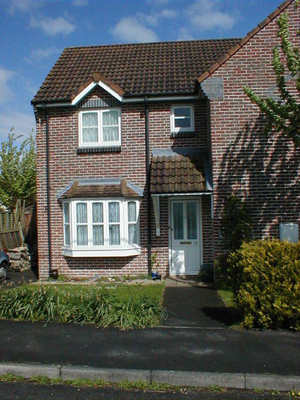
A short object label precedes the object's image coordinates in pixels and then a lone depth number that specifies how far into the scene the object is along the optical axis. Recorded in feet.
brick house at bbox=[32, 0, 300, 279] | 34.47
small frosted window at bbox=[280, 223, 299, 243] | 33.68
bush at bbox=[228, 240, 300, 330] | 21.35
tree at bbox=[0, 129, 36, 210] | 66.33
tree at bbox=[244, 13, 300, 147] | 26.71
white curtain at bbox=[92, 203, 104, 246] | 38.47
